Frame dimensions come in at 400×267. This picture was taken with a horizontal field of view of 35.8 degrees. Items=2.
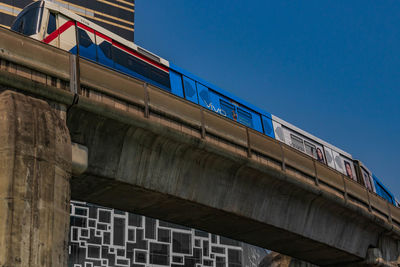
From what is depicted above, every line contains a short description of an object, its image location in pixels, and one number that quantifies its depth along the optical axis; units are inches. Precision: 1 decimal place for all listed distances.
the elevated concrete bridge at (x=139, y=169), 529.0
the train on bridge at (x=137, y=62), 793.6
